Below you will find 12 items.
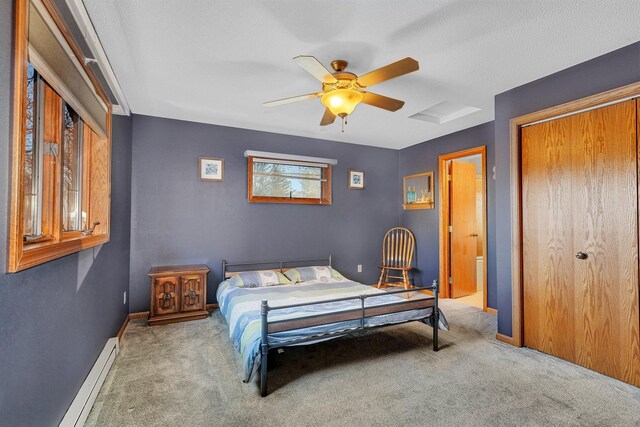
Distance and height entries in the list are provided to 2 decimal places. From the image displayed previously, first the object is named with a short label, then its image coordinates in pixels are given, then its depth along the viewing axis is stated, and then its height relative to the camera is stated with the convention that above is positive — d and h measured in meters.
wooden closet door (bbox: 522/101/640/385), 2.27 -0.18
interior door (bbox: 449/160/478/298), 4.79 -0.17
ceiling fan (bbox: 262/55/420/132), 2.01 +0.96
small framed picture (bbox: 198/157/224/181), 4.04 +0.63
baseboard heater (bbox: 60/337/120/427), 1.70 -1.08
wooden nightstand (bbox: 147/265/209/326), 3.42 -0.87
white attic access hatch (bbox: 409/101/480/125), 3.79 +1.33
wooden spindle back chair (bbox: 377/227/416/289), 5.04 -0.58
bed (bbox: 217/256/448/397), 2.21 -0.81
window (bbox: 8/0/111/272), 1.11 +0.39
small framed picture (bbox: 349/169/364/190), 5.08 +0.61
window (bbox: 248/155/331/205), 4.32 +0.52
